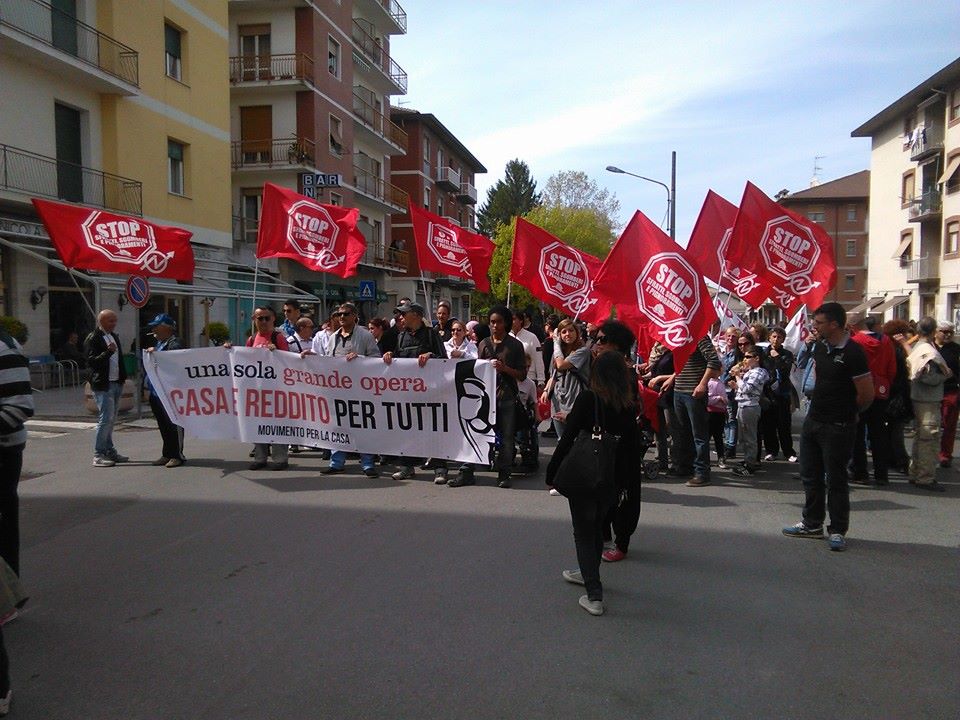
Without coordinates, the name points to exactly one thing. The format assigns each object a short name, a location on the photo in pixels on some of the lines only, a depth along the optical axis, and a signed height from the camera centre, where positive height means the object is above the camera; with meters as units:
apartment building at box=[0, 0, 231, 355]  18.20 +5.40
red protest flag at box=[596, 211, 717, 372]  7.79 +0.43
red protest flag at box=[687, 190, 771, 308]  11.26 +1.16
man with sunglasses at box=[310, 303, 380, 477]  8.73 -0.20
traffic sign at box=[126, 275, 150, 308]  13.68 +0.62
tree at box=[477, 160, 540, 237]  83.81 +14.21
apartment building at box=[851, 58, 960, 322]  37.91 +7.06
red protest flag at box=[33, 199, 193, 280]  11.26 +1.28
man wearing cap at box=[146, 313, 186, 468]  9.12 -1.19
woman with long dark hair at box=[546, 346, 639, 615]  4.59 -0.71
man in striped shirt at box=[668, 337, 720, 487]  8.06 -0.75
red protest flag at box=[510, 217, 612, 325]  11.73 +0.90
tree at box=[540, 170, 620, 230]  59.22 +10.40
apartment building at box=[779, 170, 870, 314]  65.38 +9.32
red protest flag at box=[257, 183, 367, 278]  11.12 +1.37
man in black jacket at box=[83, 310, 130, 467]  9.05 -0.61
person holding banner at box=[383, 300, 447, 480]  8.66 -0.16
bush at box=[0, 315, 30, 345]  16.25 -0.09
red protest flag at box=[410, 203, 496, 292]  13.24 +1.40
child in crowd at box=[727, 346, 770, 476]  8.94 -0.88
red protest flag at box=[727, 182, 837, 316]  10.92 +1.13
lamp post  28.47 +4.88
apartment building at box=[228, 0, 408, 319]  32.22 +9.61
